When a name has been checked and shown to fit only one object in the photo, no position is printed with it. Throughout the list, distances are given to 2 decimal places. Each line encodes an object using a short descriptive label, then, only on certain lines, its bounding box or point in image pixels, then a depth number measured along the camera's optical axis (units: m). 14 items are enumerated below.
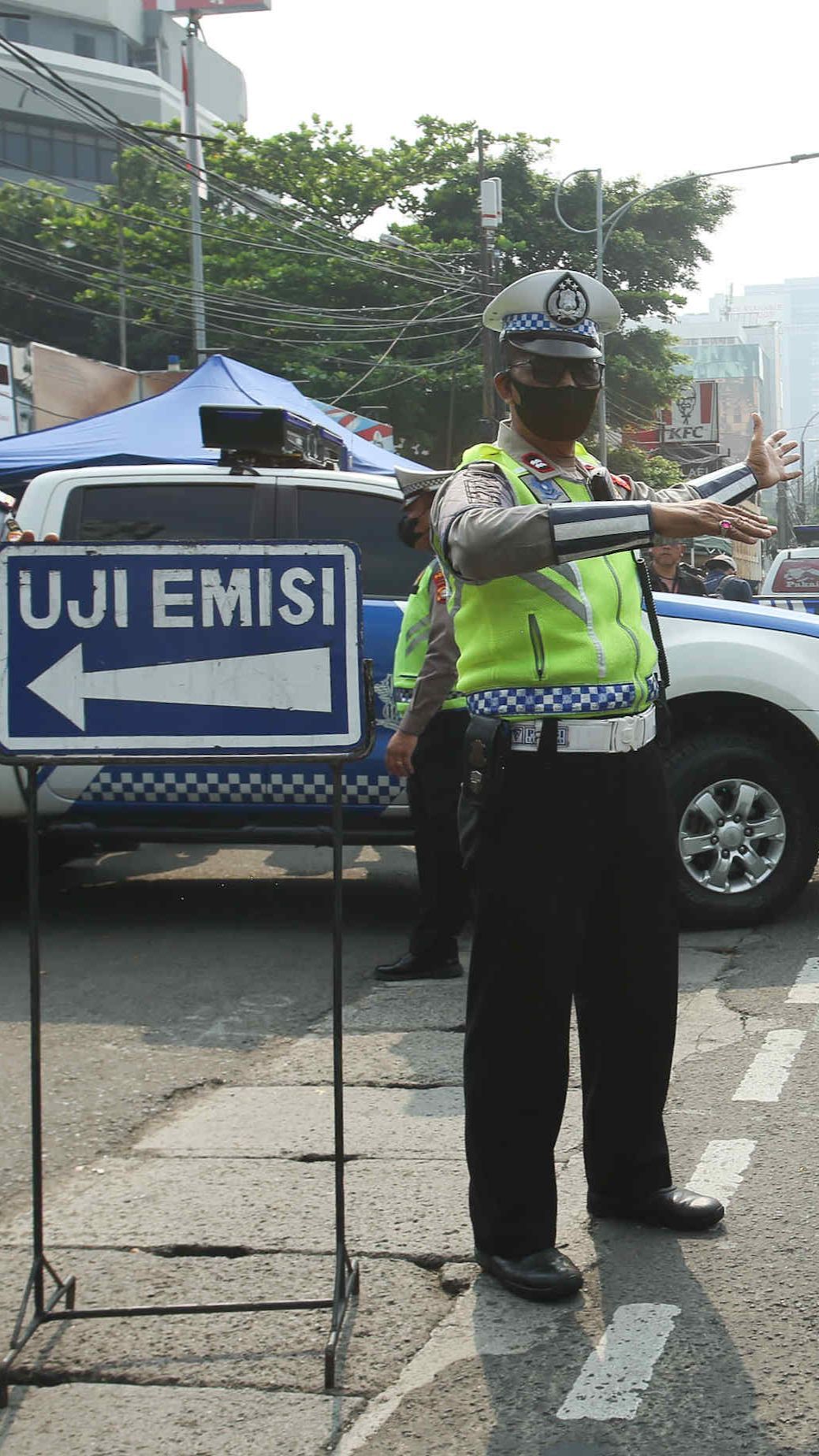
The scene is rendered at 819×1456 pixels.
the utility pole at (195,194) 31.05
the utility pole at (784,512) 58.58
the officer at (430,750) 5.57
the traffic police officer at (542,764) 3.12
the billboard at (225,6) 54.97
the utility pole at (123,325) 38.03
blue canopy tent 11.50
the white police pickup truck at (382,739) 6.46
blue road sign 3.06
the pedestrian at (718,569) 15.18
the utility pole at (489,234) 27.34
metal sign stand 2.99
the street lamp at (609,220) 22.64
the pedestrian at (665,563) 7.83
